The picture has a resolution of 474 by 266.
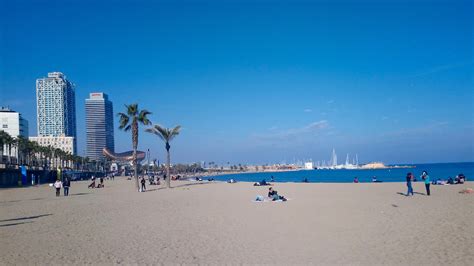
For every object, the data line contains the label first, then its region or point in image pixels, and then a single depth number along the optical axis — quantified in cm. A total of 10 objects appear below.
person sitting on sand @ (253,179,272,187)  4205
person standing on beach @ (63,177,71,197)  3075
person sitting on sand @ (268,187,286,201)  2228
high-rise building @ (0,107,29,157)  13075
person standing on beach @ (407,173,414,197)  2323
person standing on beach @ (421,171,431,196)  2320
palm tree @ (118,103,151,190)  3659
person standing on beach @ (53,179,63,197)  3038
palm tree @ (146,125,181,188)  4019
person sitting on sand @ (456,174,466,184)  3508
